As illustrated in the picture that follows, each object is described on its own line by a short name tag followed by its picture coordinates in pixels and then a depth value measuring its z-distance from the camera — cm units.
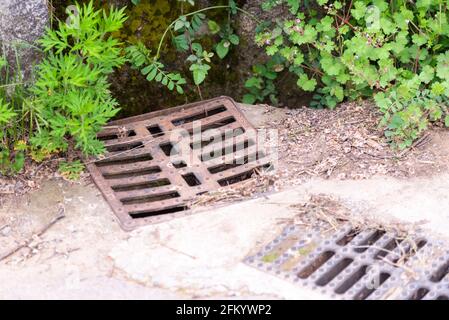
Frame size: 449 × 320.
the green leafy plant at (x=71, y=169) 367
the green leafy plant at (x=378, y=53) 385
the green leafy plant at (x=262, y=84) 434
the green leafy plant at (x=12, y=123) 361
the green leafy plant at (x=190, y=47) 398
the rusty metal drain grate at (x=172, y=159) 360
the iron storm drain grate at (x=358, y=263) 297
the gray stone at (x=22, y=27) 370
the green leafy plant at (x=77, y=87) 347
